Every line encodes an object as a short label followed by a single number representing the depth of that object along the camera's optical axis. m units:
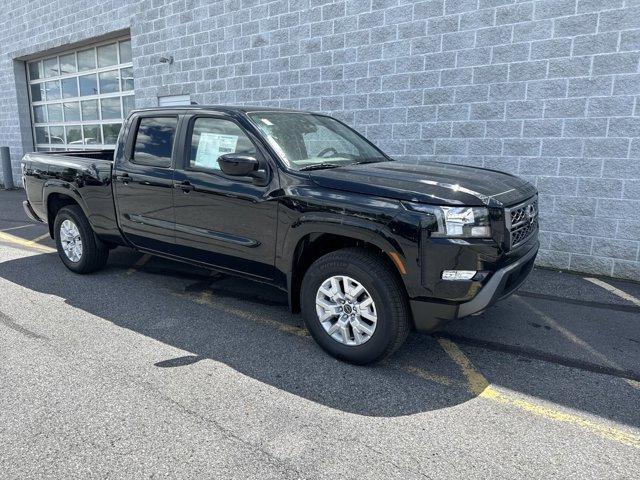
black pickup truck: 3.29
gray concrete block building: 5.72
